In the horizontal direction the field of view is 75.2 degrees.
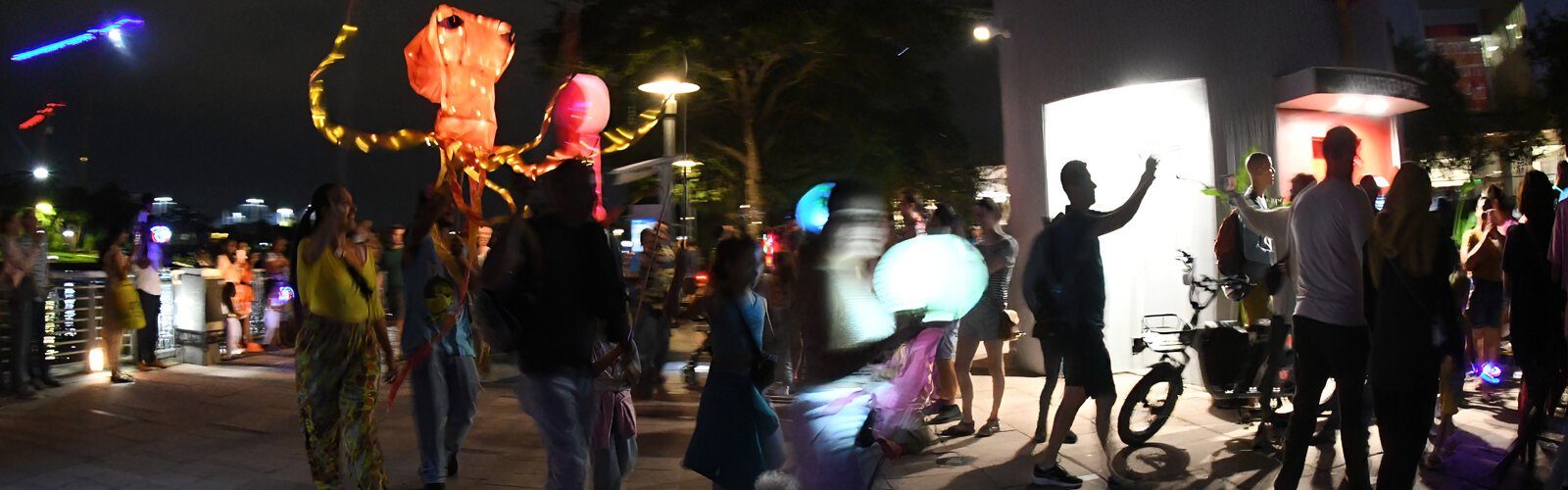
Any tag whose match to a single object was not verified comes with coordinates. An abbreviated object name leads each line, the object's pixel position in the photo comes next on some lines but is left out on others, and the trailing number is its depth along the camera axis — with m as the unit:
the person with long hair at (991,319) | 6.97
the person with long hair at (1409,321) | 4.03
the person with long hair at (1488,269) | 7.38
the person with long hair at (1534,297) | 5.29
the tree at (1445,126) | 28.47
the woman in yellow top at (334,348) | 4.41
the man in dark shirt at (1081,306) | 5.15
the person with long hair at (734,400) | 3.69
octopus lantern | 7.58
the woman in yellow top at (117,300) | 10.16
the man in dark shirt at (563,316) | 3.60
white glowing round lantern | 3.19
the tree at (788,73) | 16.98
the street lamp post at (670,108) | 10.56
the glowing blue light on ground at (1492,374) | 7.68
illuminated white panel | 8.71
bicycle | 6.27
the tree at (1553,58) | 24.12
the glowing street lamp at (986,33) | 10.16
